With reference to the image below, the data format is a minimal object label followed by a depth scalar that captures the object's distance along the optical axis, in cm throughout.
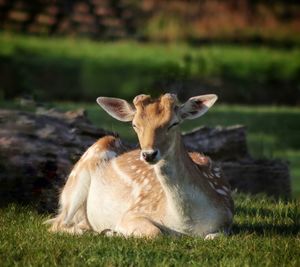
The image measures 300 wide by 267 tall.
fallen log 2102
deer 1637
